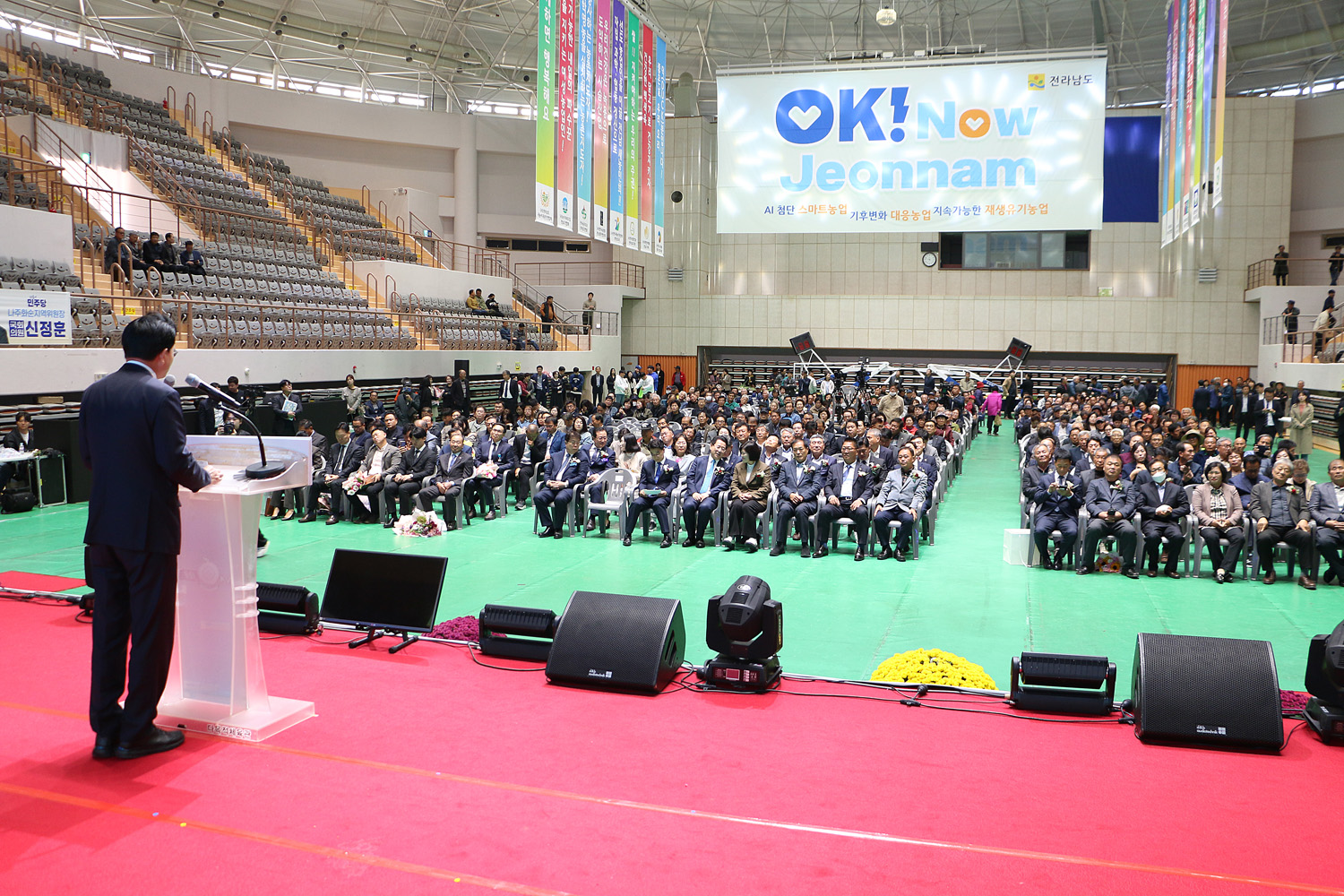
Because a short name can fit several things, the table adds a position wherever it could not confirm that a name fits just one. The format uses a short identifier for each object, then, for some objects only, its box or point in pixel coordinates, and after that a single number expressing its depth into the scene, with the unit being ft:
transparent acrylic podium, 12.98
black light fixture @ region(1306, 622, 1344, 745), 13.79
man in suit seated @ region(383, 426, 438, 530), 37.83
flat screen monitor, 18.31
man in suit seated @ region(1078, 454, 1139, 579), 30.32
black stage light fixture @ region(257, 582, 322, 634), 19.08
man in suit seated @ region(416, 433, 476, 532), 37.24
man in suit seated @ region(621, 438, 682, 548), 35.12
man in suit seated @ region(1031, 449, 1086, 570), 31.24
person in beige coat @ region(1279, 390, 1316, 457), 51.19
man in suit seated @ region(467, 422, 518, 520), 39.70
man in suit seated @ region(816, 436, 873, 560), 32.83
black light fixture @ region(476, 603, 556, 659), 17.53
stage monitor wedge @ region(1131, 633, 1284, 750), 13.74
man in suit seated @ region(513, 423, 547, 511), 43.04
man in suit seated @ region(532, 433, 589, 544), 36.24
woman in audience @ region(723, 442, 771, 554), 34.14
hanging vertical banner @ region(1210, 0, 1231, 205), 39.11
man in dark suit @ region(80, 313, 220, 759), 11.94
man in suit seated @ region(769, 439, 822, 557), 33.47
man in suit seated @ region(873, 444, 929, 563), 32.53
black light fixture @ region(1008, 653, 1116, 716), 15.39
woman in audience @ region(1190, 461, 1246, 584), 29.50
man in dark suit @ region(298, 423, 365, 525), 38.99
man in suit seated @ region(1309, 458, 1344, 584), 28.27
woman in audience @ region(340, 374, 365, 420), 59.52
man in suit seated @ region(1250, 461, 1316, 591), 28.68
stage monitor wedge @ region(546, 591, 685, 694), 15.94
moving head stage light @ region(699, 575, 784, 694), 15.96
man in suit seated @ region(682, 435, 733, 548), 34.81
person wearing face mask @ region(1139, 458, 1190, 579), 29.91
